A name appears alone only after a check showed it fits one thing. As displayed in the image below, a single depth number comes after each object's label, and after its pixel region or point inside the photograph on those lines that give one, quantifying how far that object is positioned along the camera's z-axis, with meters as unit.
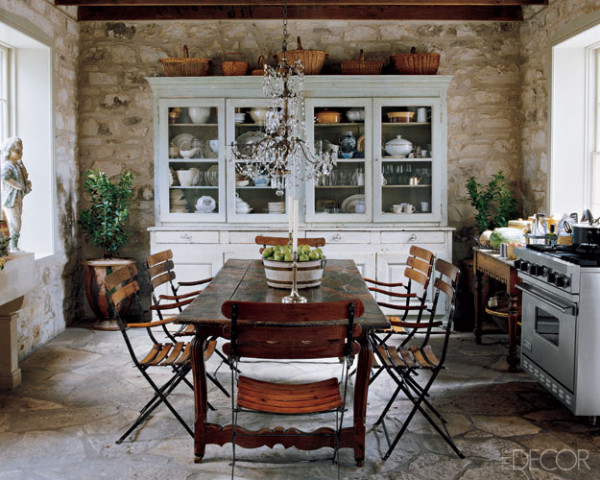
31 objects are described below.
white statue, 4.93
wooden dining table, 3.13
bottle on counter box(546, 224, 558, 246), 4.66
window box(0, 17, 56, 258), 5.54
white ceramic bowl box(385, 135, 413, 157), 6.32
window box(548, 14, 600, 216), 5.54
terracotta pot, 6.15
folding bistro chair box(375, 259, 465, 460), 3.43
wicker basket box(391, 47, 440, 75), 6.20
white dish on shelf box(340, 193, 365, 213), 6.36
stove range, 3.68
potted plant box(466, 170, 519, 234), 6.19
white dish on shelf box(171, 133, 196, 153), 6.36
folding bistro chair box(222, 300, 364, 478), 2.81
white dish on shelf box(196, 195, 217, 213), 6.38
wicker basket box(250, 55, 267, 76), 6.24
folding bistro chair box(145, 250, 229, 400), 3.96
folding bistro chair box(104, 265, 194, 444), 3.51
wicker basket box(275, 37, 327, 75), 6.18
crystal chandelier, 6.09
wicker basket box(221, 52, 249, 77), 6.24
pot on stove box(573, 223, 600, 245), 3.90
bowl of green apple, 3.92
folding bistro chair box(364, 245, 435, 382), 3.96
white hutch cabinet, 6.20
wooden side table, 4.87
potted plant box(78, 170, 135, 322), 6.16
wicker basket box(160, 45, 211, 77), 6.23
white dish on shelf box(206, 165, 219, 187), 6.39
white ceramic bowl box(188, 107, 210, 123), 6.32
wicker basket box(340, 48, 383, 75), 6.26
